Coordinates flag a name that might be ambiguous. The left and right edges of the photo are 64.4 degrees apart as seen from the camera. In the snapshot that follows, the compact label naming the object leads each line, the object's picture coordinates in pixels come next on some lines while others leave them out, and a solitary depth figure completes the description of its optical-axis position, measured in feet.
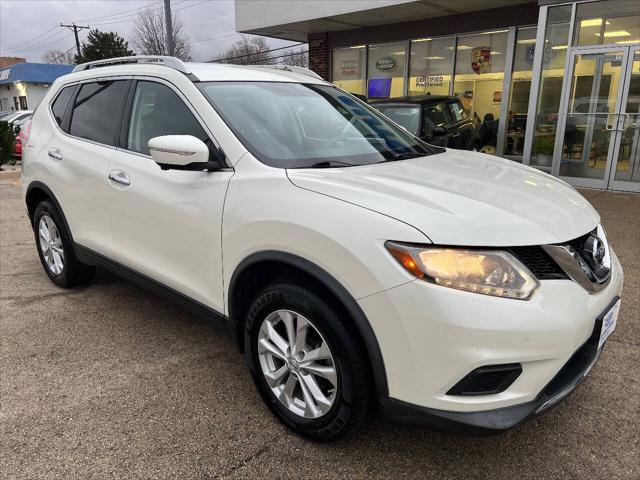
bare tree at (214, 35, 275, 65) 168.11
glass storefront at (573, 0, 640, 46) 26.89
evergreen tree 156.76
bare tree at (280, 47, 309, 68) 132.19
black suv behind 27.43
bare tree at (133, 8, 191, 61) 131.03
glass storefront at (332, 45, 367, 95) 45.16
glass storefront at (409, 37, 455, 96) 39.99
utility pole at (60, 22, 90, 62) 165.07
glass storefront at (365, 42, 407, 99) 42.80
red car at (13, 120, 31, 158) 14.61
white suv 6.02
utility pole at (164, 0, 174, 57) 52.46
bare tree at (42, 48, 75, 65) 226.17
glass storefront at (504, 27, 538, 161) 35.22
